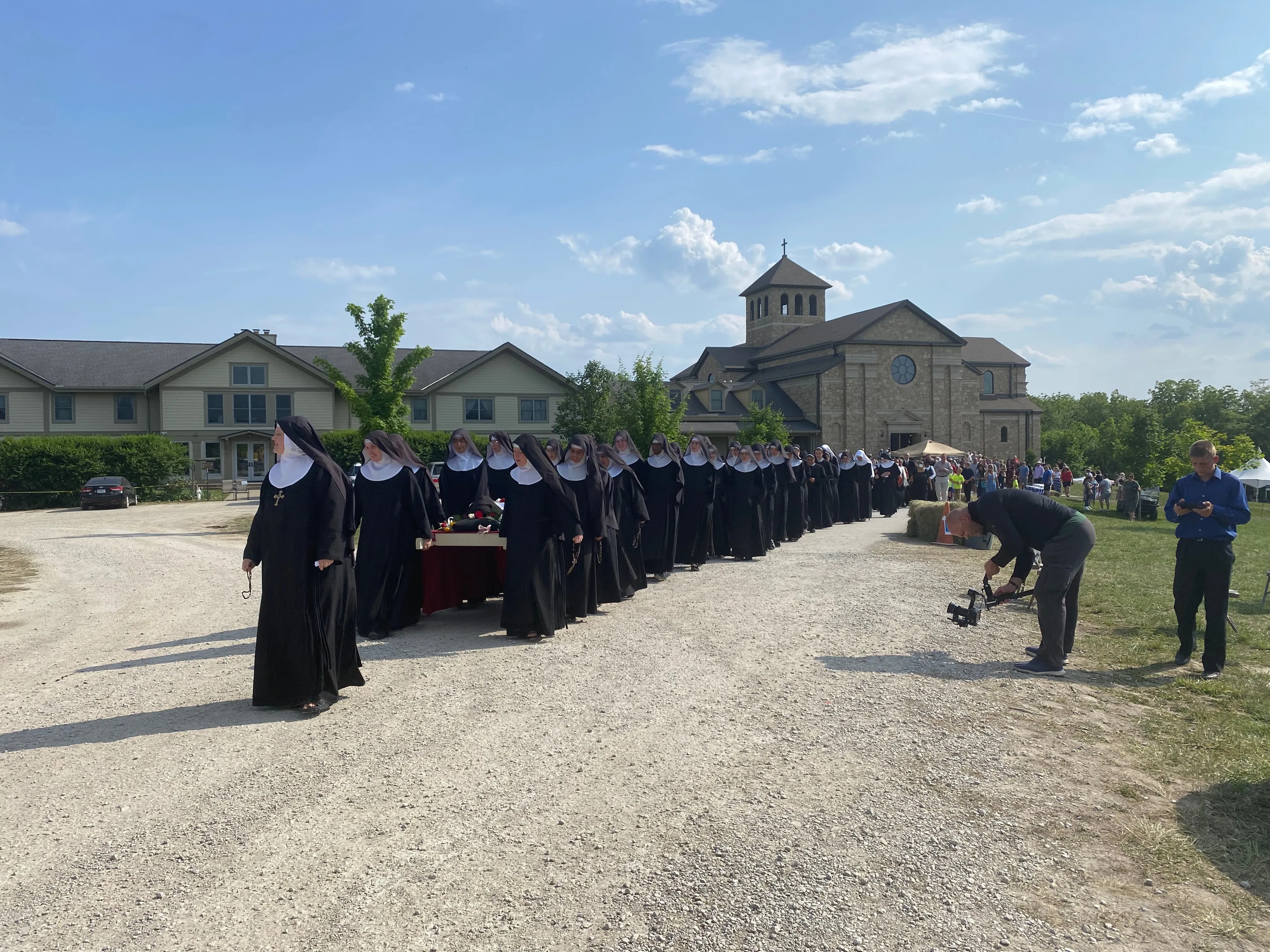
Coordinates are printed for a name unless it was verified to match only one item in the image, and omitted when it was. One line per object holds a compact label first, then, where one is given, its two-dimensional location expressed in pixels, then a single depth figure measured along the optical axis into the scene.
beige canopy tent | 36.75
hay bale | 18.61
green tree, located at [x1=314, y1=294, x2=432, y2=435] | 28.62
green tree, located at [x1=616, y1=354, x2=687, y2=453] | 42.38
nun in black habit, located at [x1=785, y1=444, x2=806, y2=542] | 18.86
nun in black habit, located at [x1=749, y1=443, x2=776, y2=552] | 16.31
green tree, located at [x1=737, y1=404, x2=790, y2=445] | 51.62
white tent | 23.09
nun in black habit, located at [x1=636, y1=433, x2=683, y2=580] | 13.02
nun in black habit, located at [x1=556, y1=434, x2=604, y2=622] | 9.53
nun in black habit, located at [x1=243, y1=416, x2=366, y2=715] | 6.39
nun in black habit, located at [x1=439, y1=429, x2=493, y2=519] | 11.87
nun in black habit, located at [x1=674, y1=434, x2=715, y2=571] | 14.26
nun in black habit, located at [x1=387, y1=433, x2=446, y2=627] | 9.27
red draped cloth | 10.05
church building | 60.50
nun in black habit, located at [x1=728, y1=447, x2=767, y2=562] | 15.38
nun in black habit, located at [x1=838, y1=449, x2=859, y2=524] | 24.70
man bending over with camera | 7.45
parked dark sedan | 32.53
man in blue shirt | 7.40
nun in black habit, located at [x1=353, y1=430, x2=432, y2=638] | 8.92
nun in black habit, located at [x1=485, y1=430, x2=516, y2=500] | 11.89
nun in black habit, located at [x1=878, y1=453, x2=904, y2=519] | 28.33
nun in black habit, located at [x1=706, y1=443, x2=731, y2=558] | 15.49
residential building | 42.16
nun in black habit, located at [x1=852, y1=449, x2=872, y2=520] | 25.67
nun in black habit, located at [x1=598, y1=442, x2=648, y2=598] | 11.36
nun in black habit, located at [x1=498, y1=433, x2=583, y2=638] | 8.70
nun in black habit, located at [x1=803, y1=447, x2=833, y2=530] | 22.11
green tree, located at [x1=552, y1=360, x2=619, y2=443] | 43.72
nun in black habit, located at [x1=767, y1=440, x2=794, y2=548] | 17.98
